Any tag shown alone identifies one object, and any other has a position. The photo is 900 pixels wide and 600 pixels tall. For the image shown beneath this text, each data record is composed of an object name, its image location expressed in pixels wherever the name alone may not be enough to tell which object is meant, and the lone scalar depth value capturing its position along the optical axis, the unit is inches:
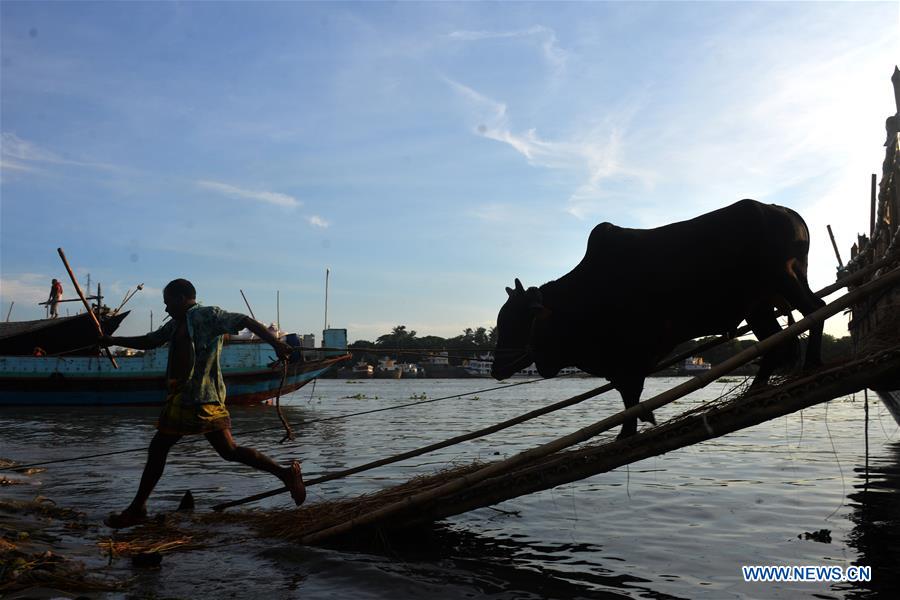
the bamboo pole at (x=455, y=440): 267.6
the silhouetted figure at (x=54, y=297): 1391.5
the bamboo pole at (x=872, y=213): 508.2
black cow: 228.7
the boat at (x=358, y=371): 5009.8
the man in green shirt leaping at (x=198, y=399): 228.4
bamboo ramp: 188.7
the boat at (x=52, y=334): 1301.7
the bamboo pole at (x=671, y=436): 187.6
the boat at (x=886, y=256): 245.3
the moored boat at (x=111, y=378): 1280.8
